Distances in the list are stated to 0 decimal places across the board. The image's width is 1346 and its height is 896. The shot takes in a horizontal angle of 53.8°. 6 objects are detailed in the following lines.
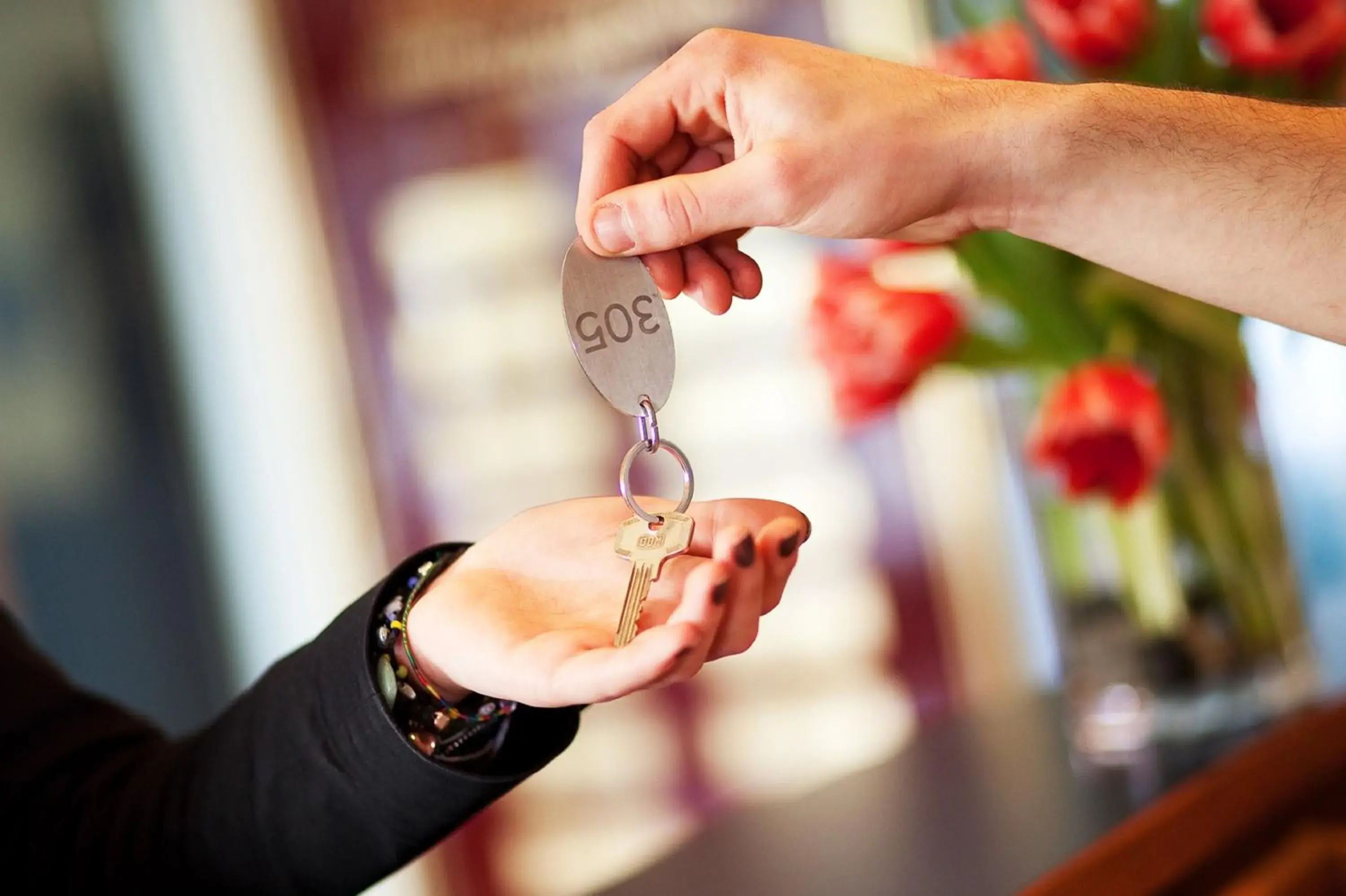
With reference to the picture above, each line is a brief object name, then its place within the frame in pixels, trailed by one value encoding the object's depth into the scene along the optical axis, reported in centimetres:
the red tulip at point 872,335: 135
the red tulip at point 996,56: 129
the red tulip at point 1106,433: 124
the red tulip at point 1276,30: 124
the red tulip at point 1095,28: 126
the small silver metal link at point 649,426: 83
